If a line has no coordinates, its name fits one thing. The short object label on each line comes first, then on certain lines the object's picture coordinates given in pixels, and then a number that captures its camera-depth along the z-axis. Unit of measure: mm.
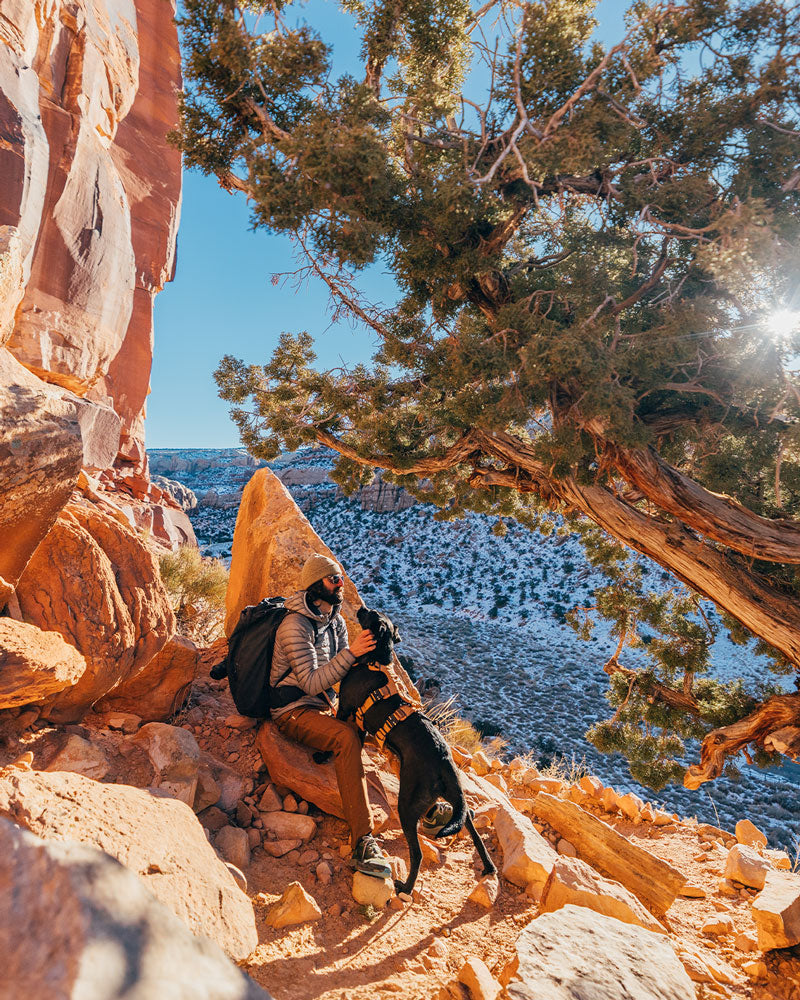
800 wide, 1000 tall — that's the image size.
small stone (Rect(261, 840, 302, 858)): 2865
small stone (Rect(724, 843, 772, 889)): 3641
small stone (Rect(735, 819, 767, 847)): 4969
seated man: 2846
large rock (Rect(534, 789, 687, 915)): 3316
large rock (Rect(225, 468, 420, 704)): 4812
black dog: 2811
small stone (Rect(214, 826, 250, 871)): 2660
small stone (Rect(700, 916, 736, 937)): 3105
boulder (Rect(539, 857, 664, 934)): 2562
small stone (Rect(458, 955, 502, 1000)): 1938
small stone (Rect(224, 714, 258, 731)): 3707
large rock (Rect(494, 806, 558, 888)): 3008
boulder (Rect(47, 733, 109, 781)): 2652
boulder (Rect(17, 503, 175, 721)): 2988
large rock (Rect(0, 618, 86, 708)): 2396
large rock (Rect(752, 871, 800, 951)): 2706
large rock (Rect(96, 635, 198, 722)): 3371
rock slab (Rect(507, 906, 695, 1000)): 1781
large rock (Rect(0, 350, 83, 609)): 2525
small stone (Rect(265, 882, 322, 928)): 2350
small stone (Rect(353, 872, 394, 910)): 2619
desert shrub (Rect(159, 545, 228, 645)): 6574
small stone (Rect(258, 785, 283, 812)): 3135
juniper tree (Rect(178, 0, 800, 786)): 3869
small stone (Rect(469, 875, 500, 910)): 2807
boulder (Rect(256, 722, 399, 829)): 3162
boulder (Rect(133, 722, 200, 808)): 2752
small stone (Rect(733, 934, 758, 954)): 2916
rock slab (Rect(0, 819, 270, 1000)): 882
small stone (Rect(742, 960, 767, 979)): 2656
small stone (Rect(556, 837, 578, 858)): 3750
